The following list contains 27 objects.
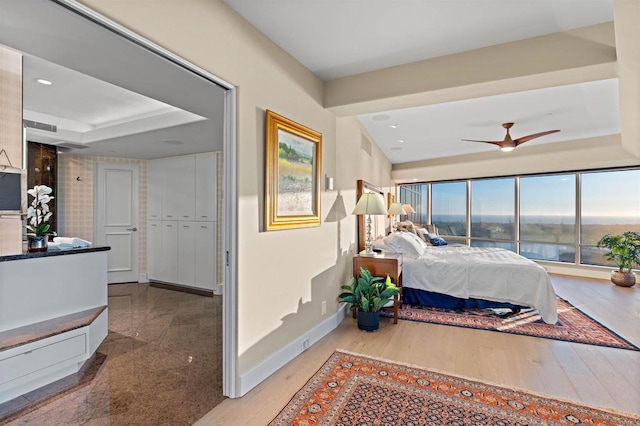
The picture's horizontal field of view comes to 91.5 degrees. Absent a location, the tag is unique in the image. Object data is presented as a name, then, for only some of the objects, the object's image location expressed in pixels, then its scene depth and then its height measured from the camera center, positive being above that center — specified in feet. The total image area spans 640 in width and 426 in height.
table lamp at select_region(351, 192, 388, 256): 12.29 +0.35
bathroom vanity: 7.04 -2.81
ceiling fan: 15.32 +3.55
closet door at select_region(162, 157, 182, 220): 17.90 +1.41
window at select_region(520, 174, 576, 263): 22.70 -0.22
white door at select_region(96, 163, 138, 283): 18.24 -0.22
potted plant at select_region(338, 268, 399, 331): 10.91 -2.94
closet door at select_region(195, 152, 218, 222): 16.61 +1.46
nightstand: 11.81 -2.03
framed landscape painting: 7.95 +1.13
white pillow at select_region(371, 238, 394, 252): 14.47 -1.51
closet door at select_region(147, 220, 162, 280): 18.52 -2.11
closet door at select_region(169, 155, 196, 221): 17.33 +1.58
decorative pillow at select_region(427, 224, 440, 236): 26.12 -1.27
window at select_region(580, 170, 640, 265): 20.65 +0.50
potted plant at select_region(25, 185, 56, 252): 8.73 -0.49
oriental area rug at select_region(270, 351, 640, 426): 6.22 -4.10
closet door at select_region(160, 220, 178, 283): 17.85 -2.24
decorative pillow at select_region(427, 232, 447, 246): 20.22 -1.76
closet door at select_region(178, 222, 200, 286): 17.16 -2.15
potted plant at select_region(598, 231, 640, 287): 17.95 -2.35
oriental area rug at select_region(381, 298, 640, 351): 10.39 -4.13
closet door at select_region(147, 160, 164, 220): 18.56 +1.48
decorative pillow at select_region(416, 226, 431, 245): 20.53 -1.39
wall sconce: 10.94 +1.10
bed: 12.19 -2.76
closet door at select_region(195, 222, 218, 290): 16.57 -2.25
